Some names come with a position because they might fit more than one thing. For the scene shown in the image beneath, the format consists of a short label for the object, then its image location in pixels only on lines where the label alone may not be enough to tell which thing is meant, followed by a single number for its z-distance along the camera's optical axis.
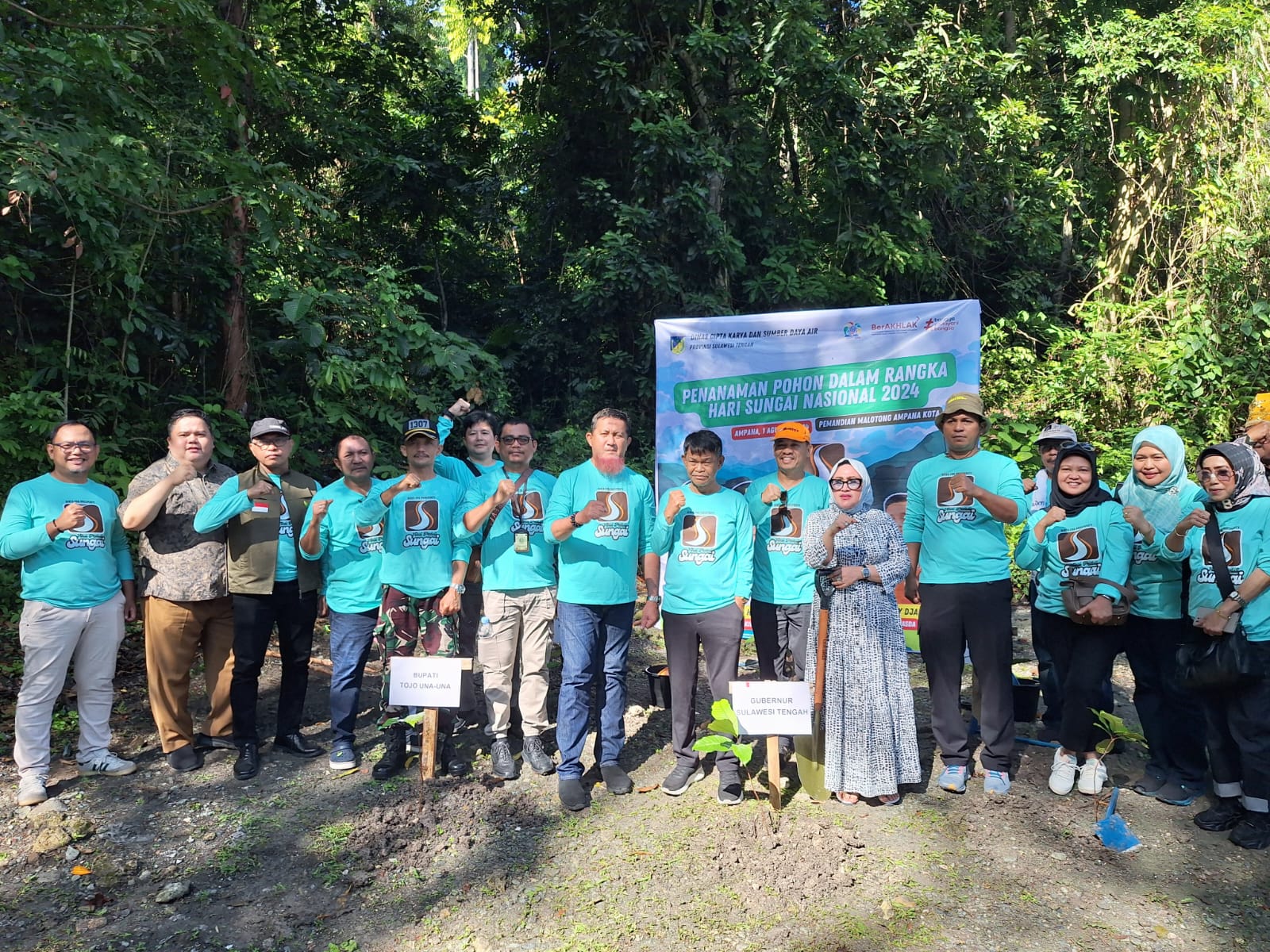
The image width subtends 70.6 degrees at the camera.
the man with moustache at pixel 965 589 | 4.46
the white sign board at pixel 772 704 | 4.18
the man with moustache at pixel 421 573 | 4.77
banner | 6.84
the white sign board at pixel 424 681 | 4.47
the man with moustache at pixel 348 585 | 4.82
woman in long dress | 4.26
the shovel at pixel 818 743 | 4.36
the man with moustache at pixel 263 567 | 4.75
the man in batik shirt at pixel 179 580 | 4.67
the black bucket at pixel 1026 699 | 5.52
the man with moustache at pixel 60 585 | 4.37
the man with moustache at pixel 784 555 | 4.65
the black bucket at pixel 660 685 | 5.78
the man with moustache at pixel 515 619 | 4.78
